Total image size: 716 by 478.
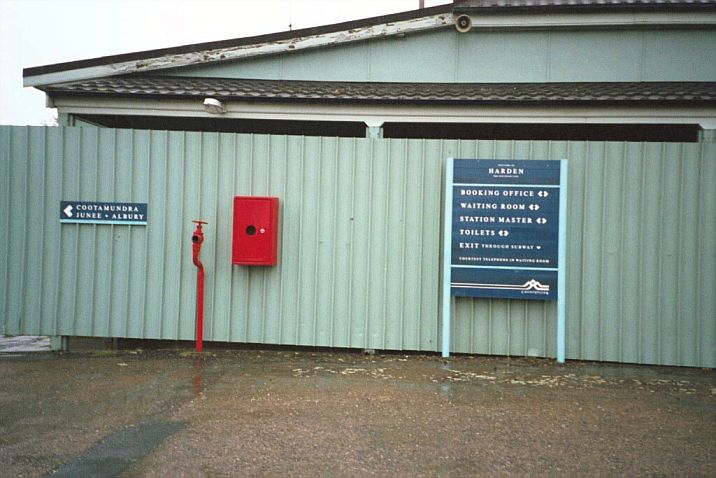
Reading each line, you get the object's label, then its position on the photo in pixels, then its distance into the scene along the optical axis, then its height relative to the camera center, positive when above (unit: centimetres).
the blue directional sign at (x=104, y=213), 775 +25
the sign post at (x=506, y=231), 726 +15
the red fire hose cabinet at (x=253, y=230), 739 +8
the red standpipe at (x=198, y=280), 741 -54
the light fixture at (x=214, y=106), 801 +170
